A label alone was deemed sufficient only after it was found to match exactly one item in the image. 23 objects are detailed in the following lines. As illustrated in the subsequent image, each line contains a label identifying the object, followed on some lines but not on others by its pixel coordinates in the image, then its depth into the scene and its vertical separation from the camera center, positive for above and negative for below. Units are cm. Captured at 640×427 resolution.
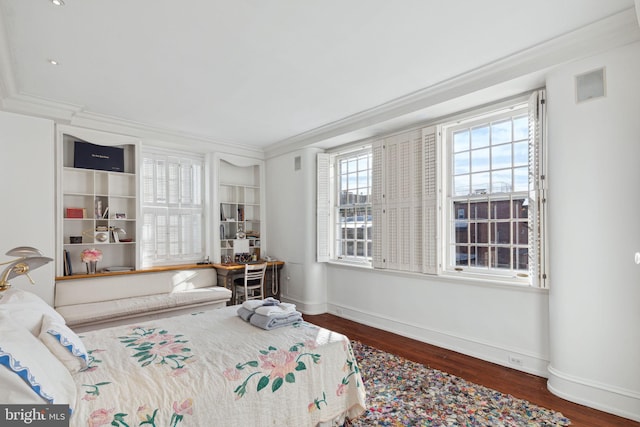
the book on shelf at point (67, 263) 423 -57
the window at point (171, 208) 508 +13
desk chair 500 -104
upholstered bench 388 -103
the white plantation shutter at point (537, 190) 297 +22
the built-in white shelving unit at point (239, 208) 570 +15
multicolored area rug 238 -144
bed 158 -87
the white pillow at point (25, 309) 191 -54
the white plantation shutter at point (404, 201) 414 +19
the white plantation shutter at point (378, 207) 454 +12
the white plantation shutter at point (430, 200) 392 +18
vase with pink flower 425 -50
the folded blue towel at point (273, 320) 261 -82
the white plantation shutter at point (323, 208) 534 +13
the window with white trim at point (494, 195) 309 +21
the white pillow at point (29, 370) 133 -66
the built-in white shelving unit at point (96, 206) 428 +15
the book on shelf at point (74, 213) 433 +6
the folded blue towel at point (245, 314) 284 -82
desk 511 -93
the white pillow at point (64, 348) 185 -71
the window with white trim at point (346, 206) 498 +14
